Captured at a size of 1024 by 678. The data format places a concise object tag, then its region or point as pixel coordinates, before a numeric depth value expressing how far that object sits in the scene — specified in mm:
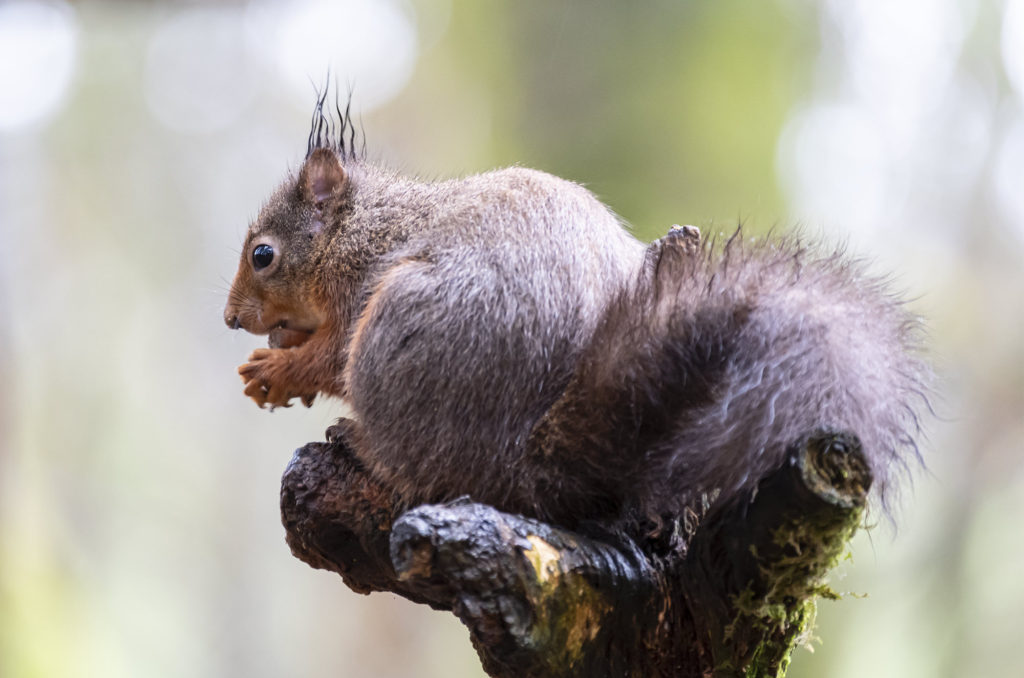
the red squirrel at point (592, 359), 3378
